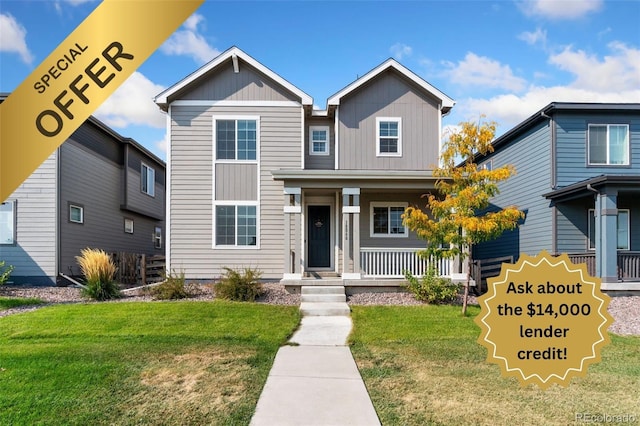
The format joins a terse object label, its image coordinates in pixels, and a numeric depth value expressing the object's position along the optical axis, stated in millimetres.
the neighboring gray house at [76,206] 13594
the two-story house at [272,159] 13469
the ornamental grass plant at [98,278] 11180
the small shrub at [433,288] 10930
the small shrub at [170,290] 11242
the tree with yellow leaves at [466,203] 9070
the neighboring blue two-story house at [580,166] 13977
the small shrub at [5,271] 12520
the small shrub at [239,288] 11133
